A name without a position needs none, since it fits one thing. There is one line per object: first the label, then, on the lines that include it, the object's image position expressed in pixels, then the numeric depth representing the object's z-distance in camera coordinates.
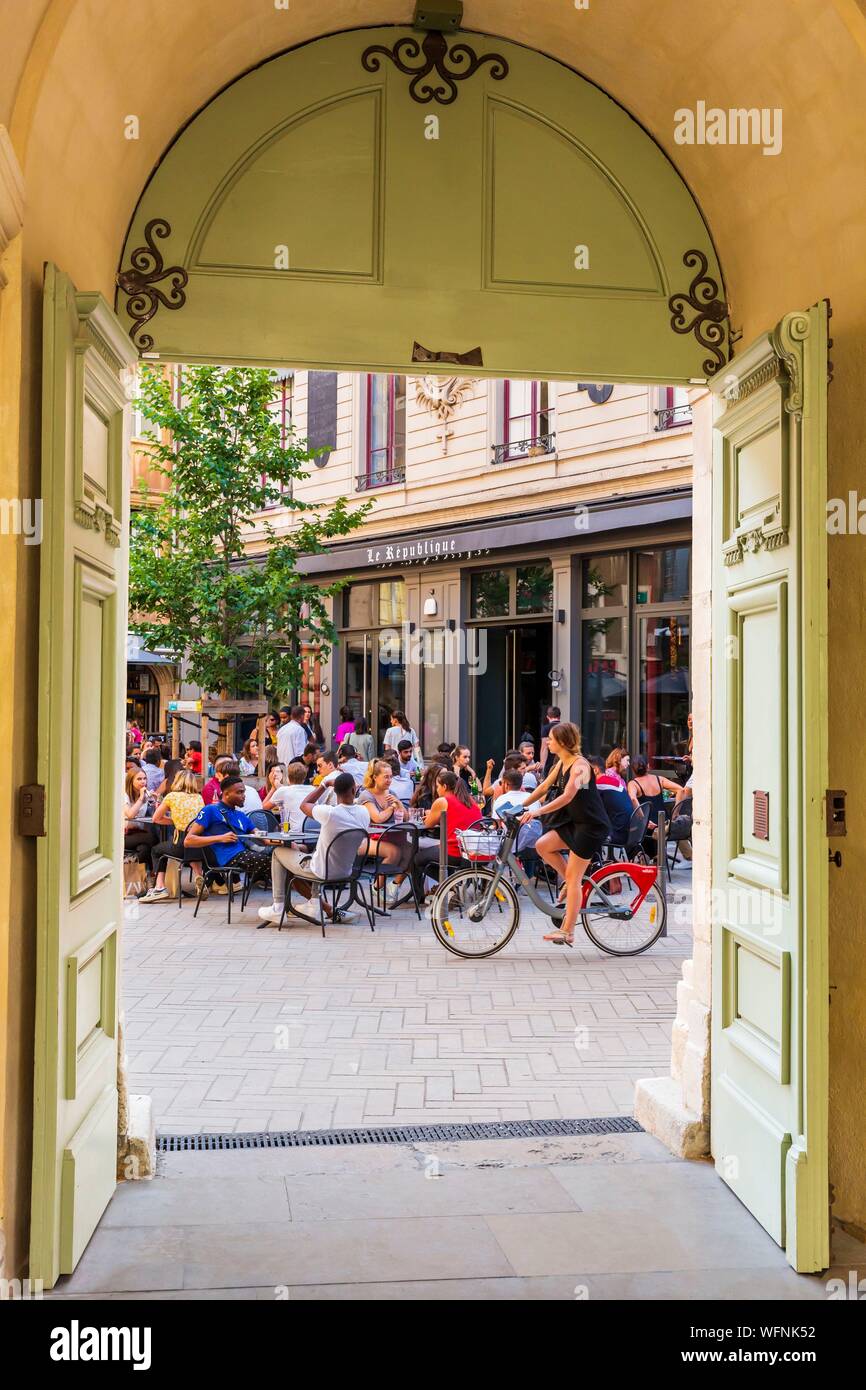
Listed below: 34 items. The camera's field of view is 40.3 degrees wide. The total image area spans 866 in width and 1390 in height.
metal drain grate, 4.80
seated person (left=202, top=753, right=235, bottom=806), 10.54
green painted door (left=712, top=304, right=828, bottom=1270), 3.59
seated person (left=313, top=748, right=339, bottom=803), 11.89
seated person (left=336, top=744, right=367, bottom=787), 12.47
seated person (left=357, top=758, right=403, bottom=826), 10.43
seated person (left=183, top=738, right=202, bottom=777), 11.57
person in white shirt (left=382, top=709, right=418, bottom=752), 15.10
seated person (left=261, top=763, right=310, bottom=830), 10.49
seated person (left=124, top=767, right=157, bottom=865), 10.62
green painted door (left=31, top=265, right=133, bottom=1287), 3.30
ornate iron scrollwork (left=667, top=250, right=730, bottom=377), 4.60
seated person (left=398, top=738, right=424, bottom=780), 13.95
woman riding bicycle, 8.57
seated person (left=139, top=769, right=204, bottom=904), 10.16
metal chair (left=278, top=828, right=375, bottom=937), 9.10
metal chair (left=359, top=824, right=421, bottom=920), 9.79
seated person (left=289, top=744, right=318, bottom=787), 13.19
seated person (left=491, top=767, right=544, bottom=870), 10.00
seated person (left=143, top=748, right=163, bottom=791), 12.27
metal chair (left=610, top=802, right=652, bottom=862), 10.62
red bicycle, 8.48
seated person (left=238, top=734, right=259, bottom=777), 13.39
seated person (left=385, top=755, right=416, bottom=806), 11.94
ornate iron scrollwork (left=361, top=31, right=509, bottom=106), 4.46
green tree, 13.70
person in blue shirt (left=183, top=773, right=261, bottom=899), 9.77
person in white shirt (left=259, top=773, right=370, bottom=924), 9.03
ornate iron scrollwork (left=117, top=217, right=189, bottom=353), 4.31
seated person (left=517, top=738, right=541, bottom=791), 12.48
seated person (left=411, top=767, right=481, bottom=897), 9.59
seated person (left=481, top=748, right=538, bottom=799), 11.08
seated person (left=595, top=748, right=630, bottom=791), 11.81
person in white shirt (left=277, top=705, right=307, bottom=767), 14.84
